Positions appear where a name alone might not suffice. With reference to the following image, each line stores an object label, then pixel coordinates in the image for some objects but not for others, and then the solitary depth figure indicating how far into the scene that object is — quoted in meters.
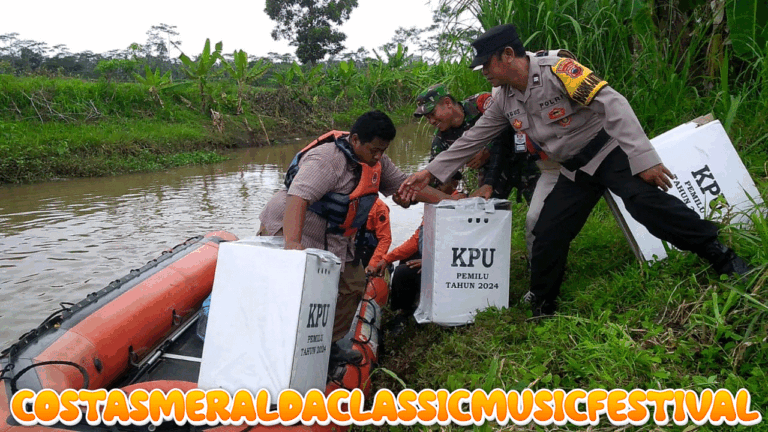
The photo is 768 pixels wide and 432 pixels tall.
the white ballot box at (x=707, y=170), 2.92
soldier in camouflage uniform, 3.85
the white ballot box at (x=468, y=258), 3.03
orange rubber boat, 2.55
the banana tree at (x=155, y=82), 15.09
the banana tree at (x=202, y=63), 14.70
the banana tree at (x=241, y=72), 16.17
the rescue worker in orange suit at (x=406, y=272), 4.14
